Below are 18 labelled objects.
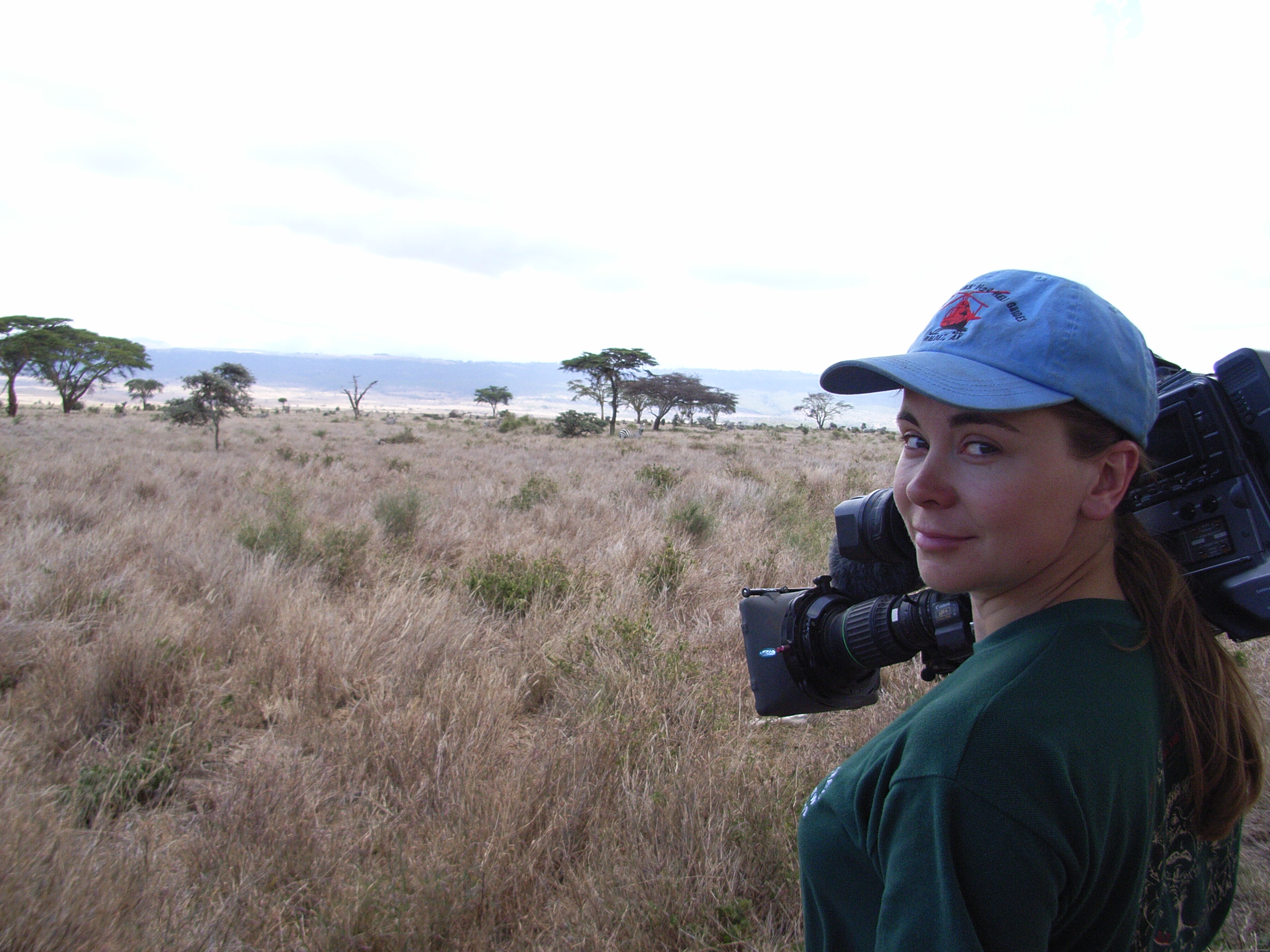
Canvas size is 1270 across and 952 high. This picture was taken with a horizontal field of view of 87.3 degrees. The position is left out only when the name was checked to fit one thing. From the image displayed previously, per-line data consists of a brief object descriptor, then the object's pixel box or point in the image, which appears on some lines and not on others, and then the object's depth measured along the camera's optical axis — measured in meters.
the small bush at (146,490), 7.92
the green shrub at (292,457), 13.42
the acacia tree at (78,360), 38.22
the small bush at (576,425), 30.52
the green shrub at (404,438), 22.00
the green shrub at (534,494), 8.13
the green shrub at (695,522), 6.83
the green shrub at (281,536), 5.35
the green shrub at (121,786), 2.38
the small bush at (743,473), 11.68
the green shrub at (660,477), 9.84
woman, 0.71
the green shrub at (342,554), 5.09
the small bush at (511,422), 31.80
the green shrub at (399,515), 6.51
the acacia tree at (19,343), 36.19
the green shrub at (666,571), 4.96
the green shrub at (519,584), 4.47
